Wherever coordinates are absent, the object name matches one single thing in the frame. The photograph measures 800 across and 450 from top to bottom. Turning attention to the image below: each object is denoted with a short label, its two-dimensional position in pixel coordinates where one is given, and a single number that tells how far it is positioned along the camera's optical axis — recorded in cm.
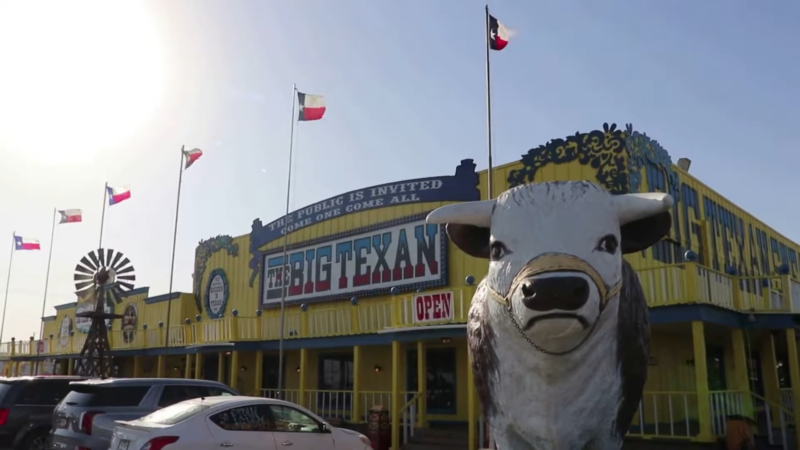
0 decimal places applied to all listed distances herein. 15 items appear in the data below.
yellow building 1131
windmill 2186
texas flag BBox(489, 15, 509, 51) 1250
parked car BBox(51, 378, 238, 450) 947
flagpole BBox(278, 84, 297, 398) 1516
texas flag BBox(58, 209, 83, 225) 3297
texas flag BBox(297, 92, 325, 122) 1770
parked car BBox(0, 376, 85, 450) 1169
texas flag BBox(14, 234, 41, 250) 3603
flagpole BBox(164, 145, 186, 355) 2135
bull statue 281
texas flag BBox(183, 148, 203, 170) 2358
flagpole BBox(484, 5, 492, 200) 1149
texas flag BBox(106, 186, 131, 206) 2794
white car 745
